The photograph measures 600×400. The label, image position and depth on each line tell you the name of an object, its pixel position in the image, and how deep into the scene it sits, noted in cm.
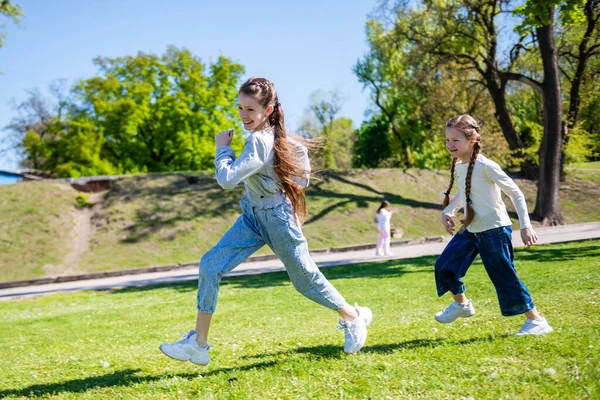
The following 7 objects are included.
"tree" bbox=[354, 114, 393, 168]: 5331
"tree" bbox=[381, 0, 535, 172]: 2403
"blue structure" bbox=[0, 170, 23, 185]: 4303
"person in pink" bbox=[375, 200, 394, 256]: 1839
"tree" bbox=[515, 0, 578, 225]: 2170
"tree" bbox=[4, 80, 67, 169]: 4212
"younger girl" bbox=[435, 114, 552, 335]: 481
